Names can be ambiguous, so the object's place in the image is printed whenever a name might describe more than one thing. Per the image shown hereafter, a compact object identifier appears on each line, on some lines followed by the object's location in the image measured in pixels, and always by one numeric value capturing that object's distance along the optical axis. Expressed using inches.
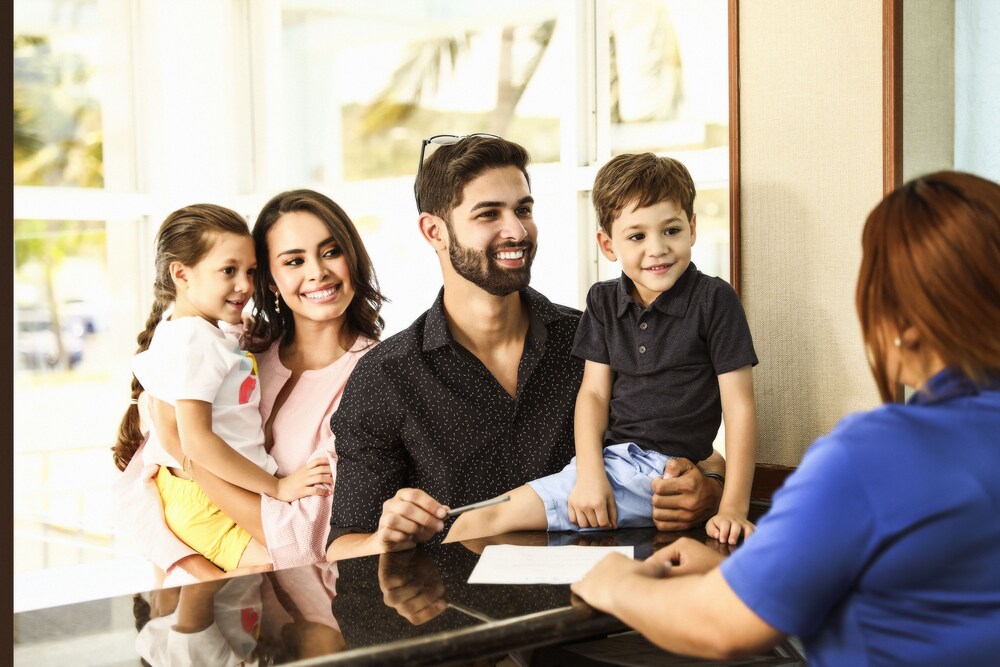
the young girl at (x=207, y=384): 98.0
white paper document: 59.6
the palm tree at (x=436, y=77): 144.6
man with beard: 84.8
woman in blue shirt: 37.5
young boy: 75.1
